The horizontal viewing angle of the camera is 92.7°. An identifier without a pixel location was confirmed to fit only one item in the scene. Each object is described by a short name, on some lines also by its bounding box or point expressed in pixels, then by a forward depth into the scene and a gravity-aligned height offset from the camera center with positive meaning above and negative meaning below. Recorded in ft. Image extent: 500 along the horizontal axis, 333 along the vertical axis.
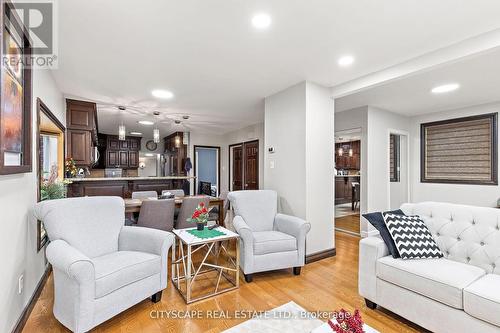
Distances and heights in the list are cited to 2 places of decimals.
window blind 14.16 +0.98
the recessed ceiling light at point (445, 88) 11.25 +3.79
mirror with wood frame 8.54 +0.43
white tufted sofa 5.19 -2.72
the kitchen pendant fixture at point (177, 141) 19.32 +2.03
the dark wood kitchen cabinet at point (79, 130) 13.44 +2.13
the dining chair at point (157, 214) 10.52 -2.15
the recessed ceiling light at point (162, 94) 12.50 +3.95
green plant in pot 8.87 -0.84
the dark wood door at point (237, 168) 23.63 -0.18
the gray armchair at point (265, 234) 8.73 -2.74
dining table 11.14 -1.97
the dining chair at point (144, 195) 14.26 -1.71
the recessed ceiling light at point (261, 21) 6.28 +3.95
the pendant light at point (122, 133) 14.14 +2.02
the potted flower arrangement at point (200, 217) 8.59 -1.84
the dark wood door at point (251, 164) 21.16 +0.19
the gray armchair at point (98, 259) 5.54 -2.64
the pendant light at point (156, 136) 14.93 +1.94
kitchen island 14.71 -1.29
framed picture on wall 5.11 +1.70
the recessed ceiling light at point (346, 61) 8.61 +3.92
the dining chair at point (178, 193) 15.44 -1.73
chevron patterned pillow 6.80 -2.12
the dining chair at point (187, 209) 11.58 -2.08
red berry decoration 3.49 -2.37
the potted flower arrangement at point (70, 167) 12.98 -0.02
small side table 7.44 -4.14
